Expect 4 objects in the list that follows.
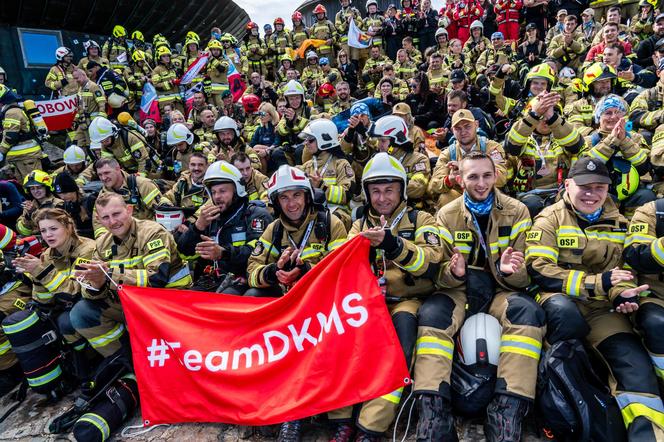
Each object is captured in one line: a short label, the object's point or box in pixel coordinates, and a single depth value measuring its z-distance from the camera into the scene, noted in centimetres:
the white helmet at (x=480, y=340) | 359
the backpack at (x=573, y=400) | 310
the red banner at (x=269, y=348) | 354
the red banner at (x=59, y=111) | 1223
